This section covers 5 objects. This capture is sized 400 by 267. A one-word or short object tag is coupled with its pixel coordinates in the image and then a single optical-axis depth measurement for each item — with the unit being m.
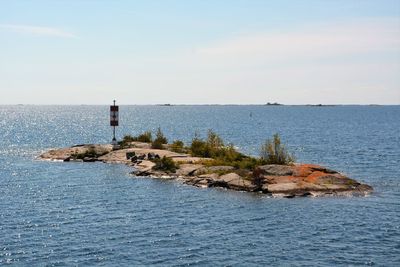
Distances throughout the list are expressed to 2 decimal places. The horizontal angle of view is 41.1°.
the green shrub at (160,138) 88.88
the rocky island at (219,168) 54.09
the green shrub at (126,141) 91.31
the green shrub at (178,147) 81.69
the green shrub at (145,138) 96.12
